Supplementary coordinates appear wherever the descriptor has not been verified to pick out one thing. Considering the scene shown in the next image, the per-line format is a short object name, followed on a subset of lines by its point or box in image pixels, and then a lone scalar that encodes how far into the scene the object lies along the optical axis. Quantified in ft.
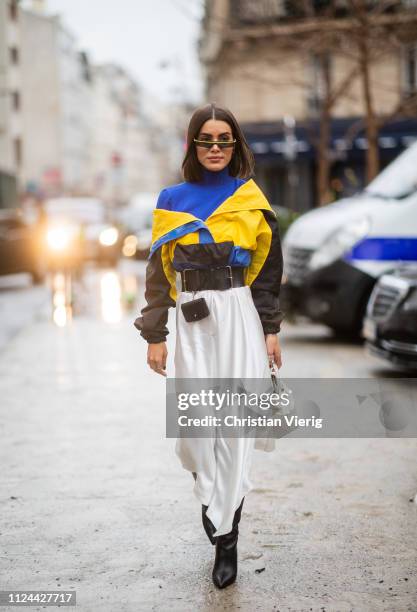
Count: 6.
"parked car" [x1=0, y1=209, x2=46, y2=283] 73.10
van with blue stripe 32.60
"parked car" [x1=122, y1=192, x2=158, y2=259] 106.73
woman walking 12.76
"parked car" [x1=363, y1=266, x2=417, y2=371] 26.35
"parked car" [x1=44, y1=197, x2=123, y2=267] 89.20
